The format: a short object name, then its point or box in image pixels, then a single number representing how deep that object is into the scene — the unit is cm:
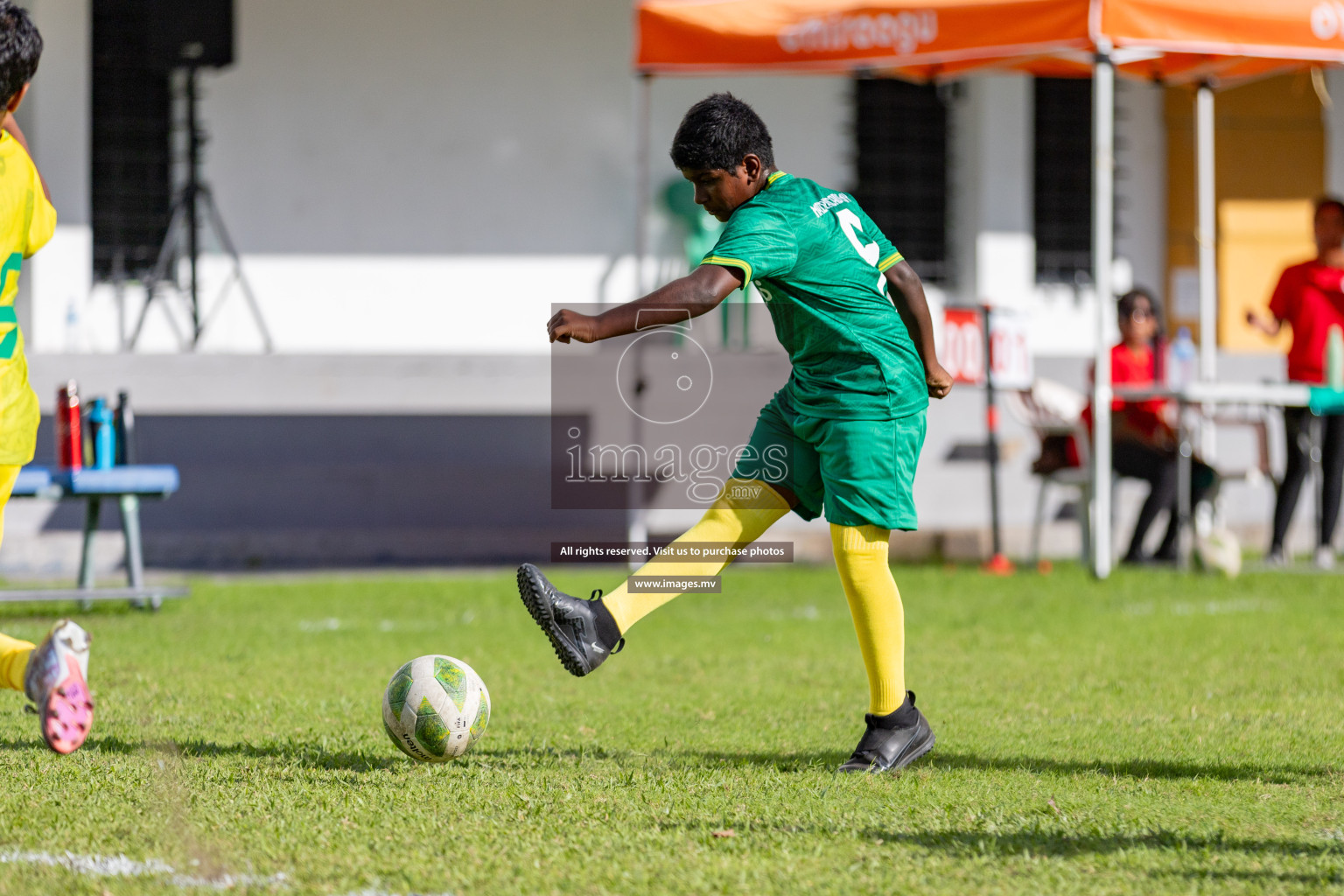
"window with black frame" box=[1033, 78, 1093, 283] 2809
